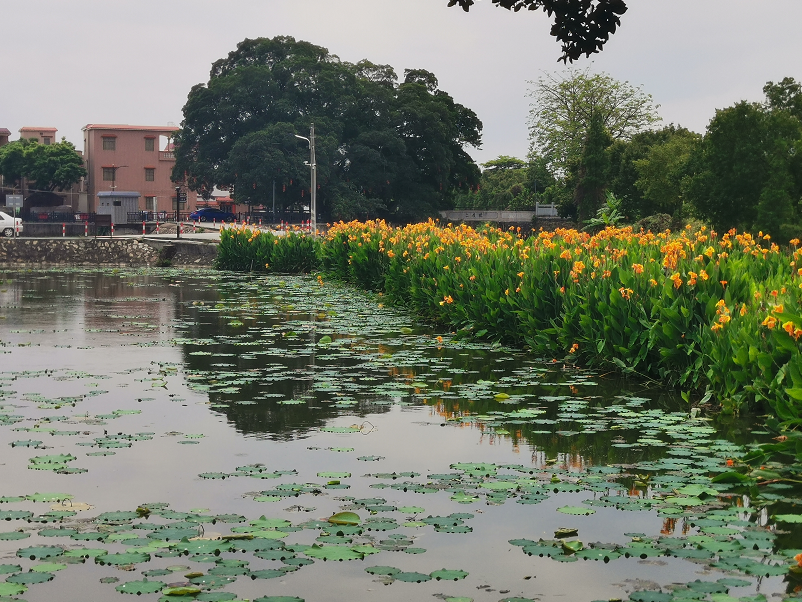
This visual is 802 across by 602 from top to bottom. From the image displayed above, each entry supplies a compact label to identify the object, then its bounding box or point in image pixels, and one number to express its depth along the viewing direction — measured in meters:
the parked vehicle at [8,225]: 59.32
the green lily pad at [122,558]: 5.44
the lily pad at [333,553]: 5.51
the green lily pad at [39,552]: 5.50
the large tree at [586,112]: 83.38
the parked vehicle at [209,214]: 88.19
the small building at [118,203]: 88.19
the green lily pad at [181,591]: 5.01
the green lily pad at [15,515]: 6.19
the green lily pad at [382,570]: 5.37
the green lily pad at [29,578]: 5.13
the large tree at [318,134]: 68.81
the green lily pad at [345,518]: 6.16
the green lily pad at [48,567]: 5.32
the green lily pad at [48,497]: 6.62
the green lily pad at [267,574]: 5.22
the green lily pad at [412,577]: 5.24
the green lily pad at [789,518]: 6.15
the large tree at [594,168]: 71.19
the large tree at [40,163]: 88.88
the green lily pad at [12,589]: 4.97
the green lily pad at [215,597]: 4.95
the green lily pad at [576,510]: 6.41
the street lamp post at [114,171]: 91.31
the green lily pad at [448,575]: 5.25
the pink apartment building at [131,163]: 91.44
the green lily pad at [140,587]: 5.01
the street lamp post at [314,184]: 48.07
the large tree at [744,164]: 52.88
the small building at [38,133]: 100.81
